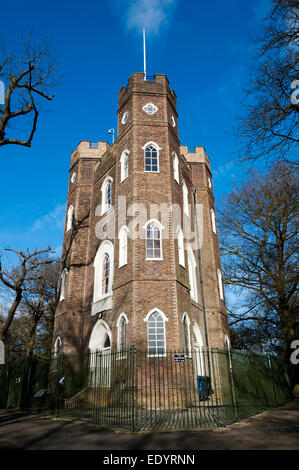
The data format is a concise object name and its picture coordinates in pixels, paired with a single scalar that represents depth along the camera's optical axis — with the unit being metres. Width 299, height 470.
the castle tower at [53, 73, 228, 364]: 14.77
